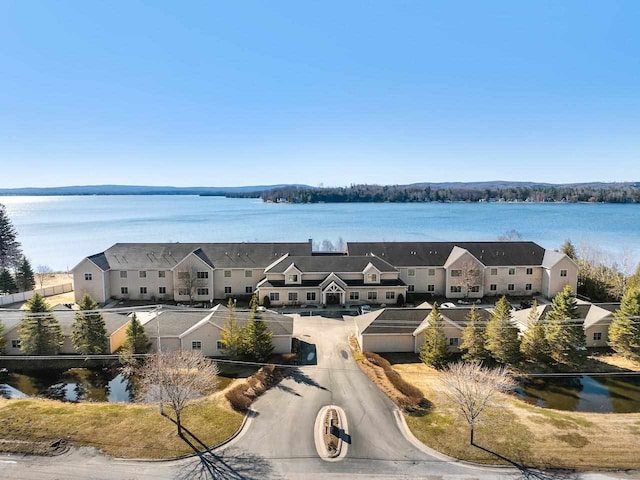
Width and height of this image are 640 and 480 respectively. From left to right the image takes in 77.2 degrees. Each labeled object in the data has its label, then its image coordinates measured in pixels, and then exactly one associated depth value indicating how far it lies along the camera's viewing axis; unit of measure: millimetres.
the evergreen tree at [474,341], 30672
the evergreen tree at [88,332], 31797
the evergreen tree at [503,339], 30359
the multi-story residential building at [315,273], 46062
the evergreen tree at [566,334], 30250
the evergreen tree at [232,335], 31516
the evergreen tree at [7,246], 64250
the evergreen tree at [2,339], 32688
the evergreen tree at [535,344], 31016
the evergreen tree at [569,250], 54125
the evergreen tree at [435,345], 31031
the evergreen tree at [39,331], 31938
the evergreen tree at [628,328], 30988
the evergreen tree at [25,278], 52906
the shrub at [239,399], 24250
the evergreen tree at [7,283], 51656
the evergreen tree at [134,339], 31094
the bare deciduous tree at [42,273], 61972
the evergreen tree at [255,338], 31203
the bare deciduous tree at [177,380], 21766
